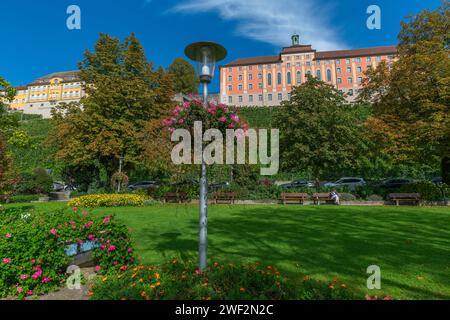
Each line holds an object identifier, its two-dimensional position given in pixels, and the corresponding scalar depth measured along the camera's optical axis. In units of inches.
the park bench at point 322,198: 750.5
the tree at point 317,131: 894.4
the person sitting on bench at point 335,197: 727.1
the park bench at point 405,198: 676.1
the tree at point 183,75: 2898.6
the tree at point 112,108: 855.7
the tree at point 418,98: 660.7
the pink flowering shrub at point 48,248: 178.1
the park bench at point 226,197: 778.2
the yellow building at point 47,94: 4099.4
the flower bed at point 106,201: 730.2
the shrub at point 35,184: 1074.7
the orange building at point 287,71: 3292.3
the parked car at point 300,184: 1118.2
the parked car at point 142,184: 1387.5
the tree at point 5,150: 481.9
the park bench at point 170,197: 826.2
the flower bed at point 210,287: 153.8
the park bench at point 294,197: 751.7
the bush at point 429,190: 685.3
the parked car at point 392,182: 1064.0
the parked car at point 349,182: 1180.5
